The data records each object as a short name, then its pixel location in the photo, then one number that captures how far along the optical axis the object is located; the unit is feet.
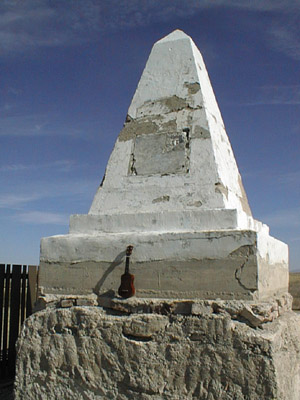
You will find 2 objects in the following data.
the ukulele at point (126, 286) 9.09
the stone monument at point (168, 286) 8.16
